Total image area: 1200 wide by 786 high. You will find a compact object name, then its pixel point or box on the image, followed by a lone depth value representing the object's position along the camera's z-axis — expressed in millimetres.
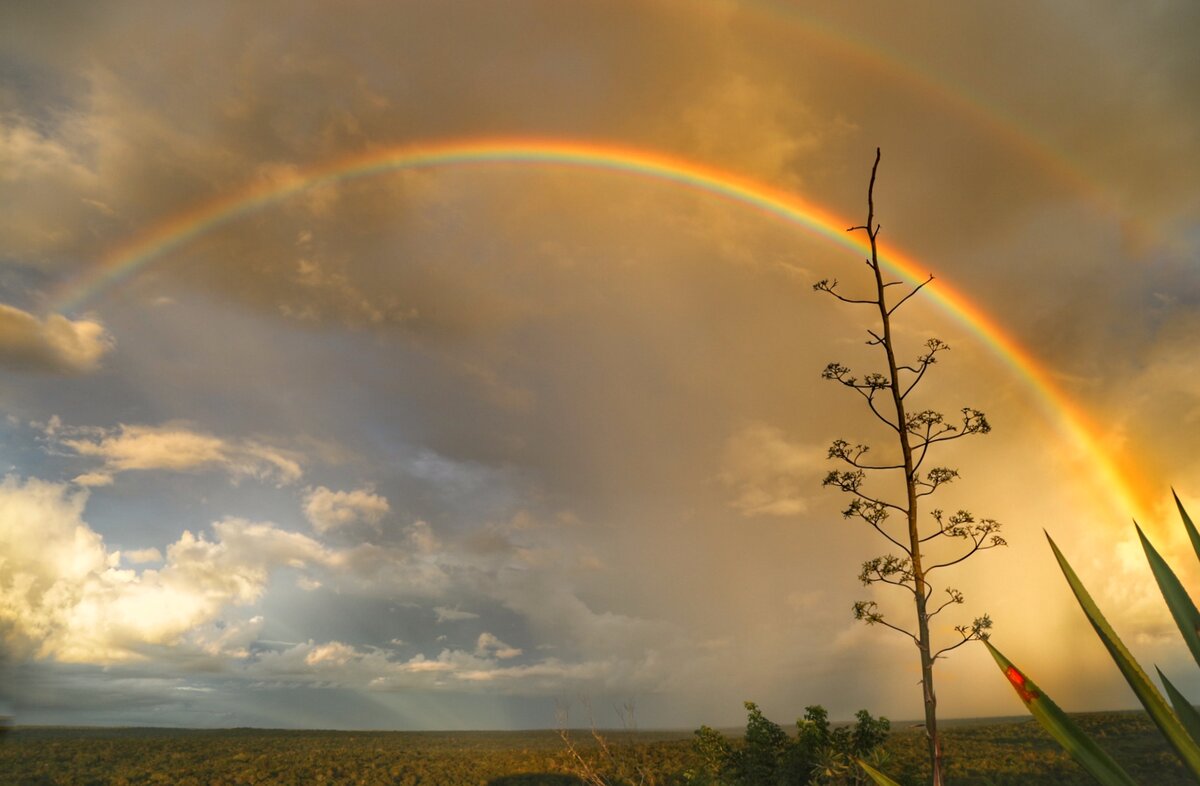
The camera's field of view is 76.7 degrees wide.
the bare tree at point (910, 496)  6836
